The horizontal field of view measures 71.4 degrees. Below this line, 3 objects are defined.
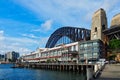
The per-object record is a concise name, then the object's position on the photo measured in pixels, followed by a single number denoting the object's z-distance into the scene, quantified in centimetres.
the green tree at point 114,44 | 4085
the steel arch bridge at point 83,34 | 6341
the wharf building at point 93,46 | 3993
